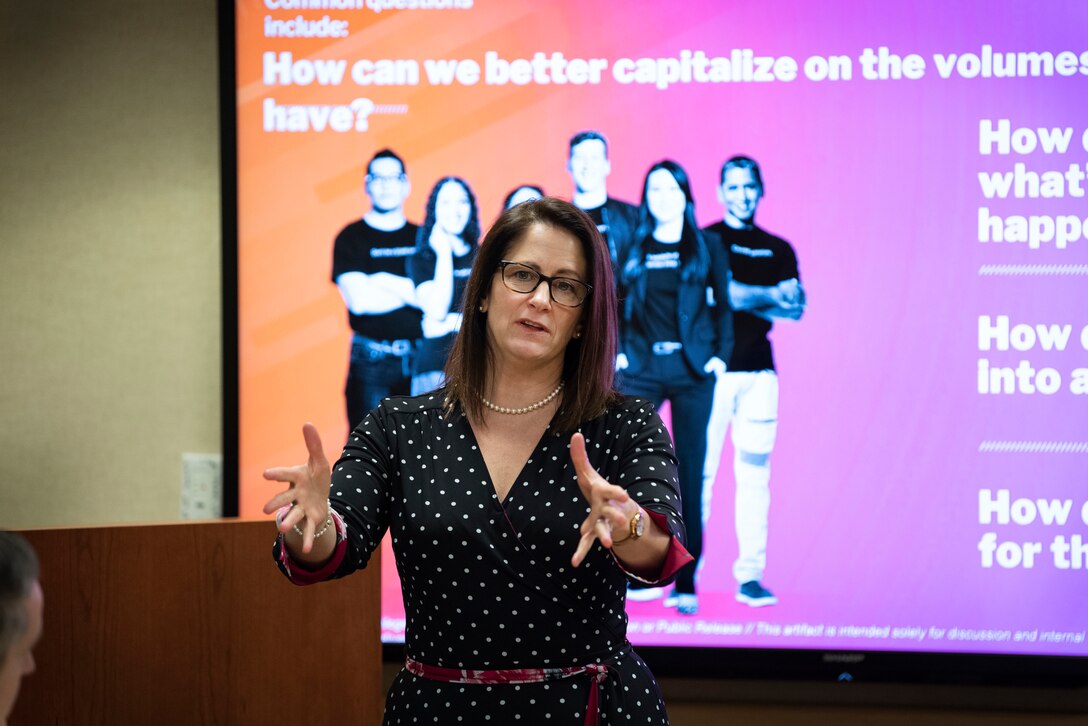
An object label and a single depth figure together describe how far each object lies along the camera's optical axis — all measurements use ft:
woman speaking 14.25
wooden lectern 14.89
